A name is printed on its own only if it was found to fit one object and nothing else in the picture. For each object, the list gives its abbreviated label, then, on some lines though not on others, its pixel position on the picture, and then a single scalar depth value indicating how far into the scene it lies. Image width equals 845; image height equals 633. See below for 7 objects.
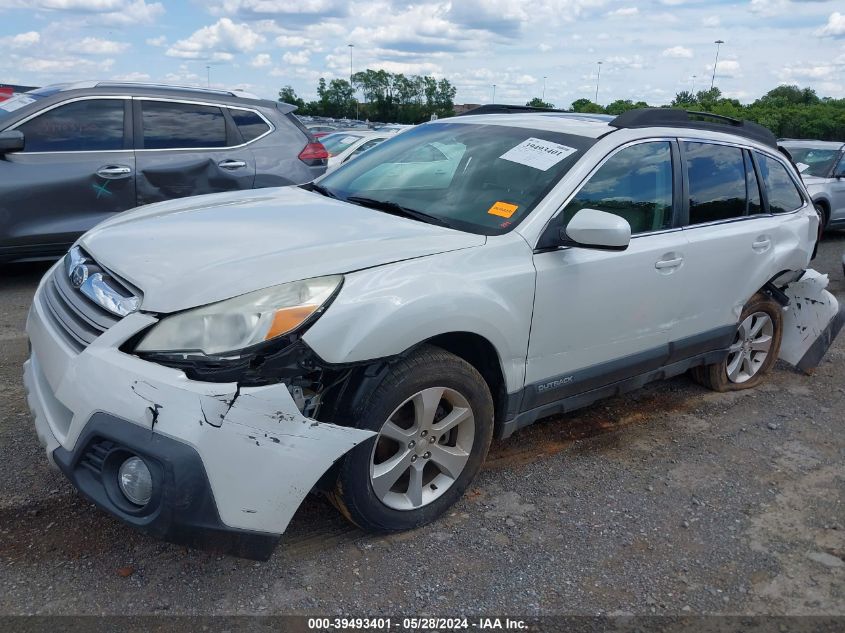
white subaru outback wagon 2.35
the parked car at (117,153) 5.88
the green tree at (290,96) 66.94
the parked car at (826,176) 10.63
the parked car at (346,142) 9.57
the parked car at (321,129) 17.55
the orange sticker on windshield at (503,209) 3.26
